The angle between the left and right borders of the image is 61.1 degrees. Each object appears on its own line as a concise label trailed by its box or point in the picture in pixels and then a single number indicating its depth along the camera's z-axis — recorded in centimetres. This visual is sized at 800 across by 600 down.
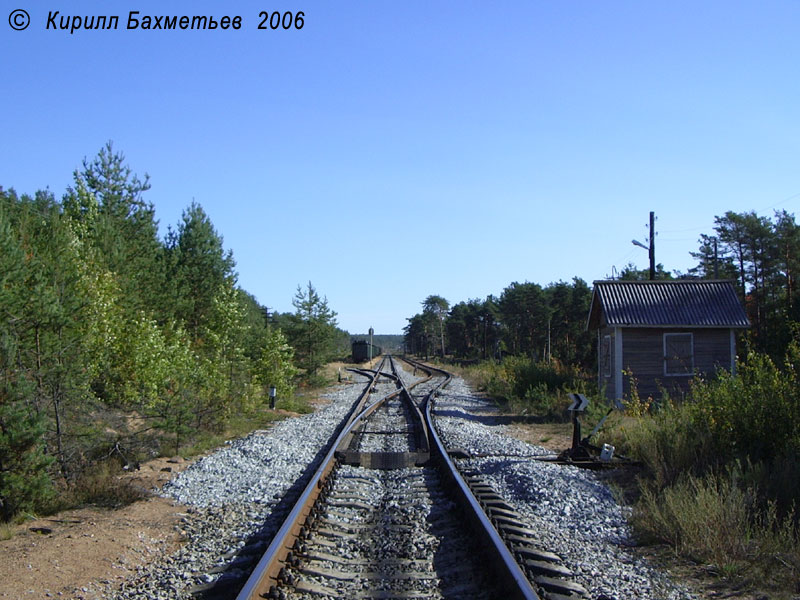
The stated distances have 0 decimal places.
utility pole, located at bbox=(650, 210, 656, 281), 2776
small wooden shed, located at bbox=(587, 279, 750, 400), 1850
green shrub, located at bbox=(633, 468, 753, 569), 551
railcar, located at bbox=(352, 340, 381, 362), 7031
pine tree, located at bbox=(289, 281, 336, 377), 3103
